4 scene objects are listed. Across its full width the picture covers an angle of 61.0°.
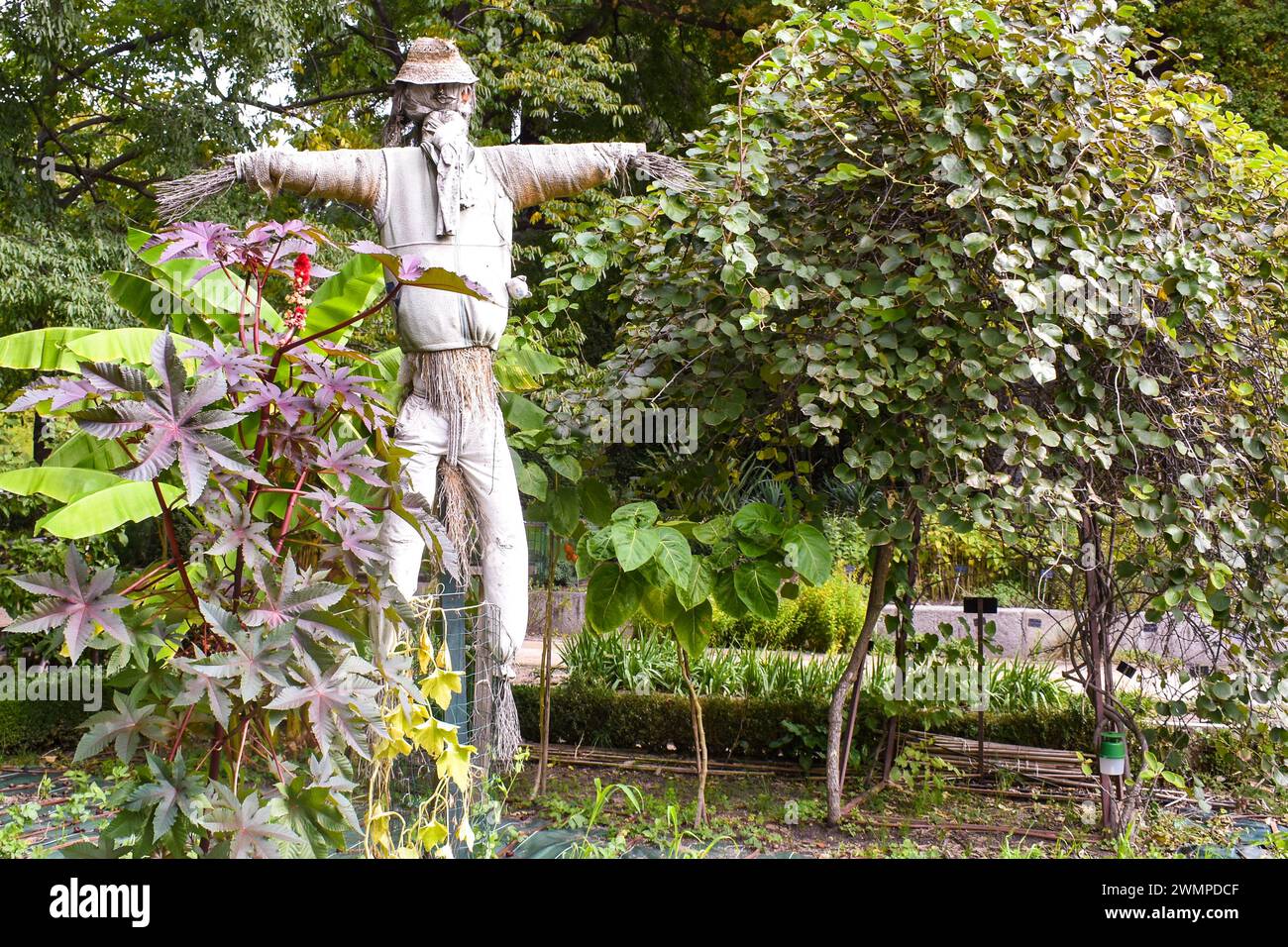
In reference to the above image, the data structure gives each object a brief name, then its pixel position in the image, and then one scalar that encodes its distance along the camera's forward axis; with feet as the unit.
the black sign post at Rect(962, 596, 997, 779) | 14.48
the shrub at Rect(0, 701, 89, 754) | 17.56
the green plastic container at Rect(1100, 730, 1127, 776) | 11.57
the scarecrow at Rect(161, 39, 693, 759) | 10.43
